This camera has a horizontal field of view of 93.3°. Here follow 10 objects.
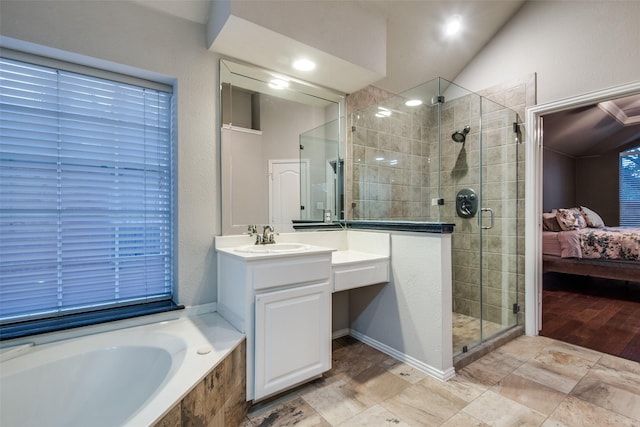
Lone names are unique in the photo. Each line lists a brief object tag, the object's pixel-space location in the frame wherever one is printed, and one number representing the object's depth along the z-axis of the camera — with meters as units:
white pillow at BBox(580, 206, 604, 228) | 4.99
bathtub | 1.25
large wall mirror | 2.12
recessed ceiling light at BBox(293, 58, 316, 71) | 2.13
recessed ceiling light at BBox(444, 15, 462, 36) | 2.55
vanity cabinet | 1.58
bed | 3.70
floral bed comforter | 3.70
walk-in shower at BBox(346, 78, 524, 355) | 2.72
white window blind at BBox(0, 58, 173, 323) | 1.60
